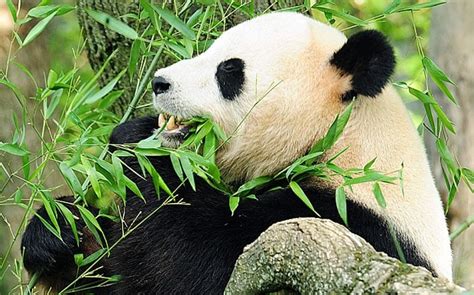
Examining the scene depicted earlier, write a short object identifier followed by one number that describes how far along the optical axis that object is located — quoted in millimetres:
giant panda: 6496
